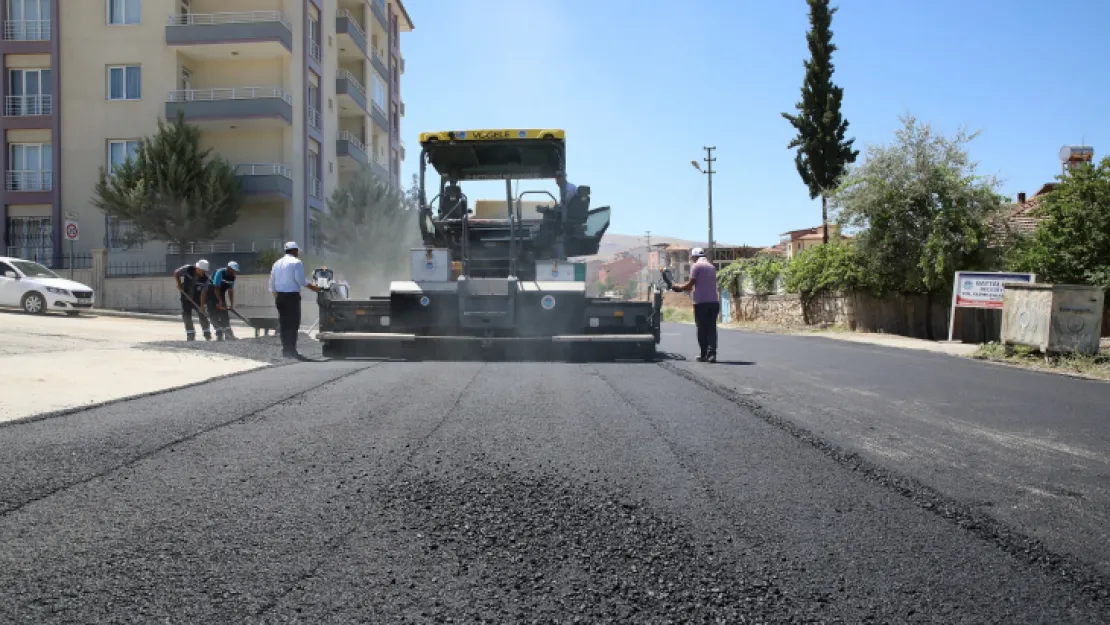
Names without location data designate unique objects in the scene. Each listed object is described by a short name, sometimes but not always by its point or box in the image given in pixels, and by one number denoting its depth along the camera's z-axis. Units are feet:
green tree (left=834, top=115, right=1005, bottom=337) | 79.66
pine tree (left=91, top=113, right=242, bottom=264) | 89.45
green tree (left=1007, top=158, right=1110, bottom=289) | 69.05
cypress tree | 119.85
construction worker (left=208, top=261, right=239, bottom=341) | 50.49
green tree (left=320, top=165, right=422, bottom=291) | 104.27
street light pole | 153.48
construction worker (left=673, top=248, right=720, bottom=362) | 40.11
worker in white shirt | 40.19
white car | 73.15
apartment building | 98.48
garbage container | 43.32
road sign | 75.25
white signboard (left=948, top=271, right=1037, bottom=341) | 63.87
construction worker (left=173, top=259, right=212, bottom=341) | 50.65
